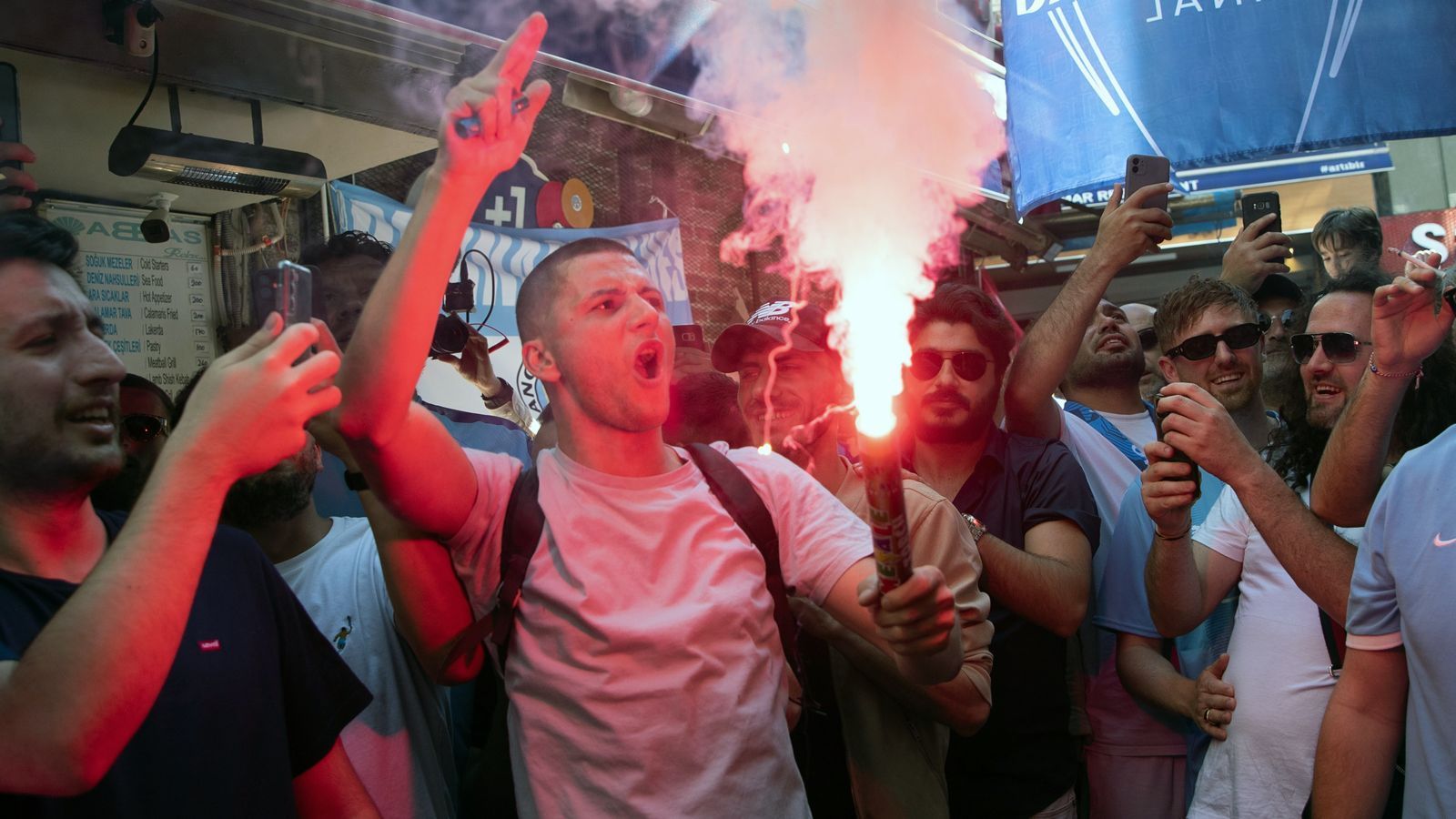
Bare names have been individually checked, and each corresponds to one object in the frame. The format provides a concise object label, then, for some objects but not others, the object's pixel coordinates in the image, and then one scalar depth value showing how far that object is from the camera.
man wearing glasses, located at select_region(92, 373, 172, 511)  3.16
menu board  4.73
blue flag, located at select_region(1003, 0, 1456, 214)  4.47
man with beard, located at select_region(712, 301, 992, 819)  2.50
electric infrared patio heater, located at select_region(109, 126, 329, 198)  4.02
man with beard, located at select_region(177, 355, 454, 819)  2.59
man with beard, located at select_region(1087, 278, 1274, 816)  3.12
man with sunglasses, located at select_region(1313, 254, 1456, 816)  2.23
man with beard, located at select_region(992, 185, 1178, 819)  3.36
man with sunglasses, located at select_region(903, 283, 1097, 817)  3.02
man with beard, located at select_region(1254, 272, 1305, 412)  4.48
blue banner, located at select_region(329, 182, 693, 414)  4.67
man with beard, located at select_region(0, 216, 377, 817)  1.45
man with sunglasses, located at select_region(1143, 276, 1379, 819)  2.73
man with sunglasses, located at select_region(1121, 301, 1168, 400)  4.89
